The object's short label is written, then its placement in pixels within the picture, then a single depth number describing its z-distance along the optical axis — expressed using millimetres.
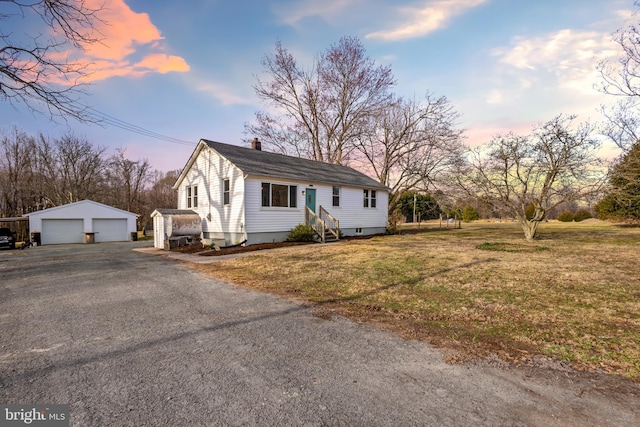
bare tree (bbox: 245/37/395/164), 27172
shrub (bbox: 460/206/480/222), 45750
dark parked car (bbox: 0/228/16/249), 17719
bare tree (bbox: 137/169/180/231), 36878
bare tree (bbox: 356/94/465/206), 23141
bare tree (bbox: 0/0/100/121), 6578
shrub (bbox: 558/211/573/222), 39938
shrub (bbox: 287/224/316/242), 15216
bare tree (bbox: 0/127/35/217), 30609
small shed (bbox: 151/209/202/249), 15539
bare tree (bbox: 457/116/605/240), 13125
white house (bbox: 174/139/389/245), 14398
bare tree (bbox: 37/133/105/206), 32625
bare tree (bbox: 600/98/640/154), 10711
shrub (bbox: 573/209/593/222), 39250
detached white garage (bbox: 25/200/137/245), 20984
